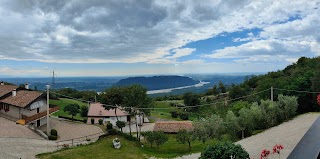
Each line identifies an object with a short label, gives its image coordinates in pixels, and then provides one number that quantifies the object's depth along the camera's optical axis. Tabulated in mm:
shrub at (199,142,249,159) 9637
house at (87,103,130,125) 39874
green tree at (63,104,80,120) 36471
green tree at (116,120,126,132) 31811
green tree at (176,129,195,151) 21327
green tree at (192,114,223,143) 21219
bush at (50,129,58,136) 25424
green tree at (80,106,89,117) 43804
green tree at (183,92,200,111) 64934
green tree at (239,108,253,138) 21974
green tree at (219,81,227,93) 89180
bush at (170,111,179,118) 52483
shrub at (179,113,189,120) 51127
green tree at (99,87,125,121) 30243
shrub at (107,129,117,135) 24009
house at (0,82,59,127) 27629
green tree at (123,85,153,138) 28204
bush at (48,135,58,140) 24474
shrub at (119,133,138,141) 24518
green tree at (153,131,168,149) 21616
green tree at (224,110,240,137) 21660
